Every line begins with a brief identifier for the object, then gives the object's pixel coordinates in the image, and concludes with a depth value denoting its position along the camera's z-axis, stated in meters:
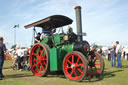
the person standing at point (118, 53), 7.98
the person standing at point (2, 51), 5.33
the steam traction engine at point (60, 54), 4.78
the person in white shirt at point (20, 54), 8.03
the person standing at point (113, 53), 8.53
